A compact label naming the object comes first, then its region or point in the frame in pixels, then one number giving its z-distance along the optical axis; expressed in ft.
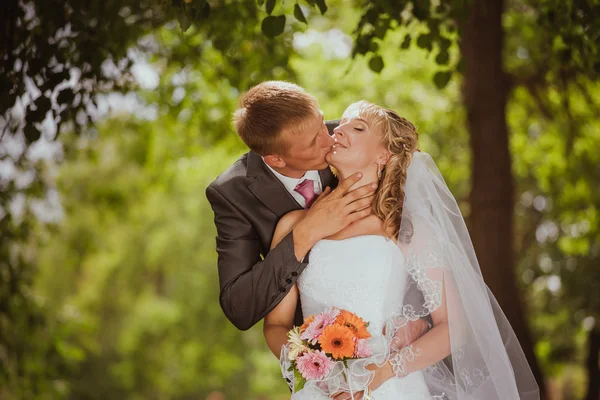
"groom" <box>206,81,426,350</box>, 11.22
